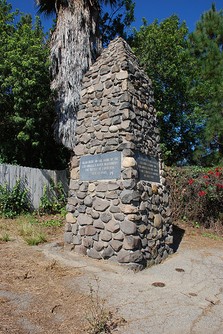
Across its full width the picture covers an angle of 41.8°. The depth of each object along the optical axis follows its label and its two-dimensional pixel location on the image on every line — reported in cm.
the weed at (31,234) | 625
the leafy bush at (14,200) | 822
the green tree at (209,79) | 1254
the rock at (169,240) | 606
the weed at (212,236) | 821
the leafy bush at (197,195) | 890
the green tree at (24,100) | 959
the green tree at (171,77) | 1329
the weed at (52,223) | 815
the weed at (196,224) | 902
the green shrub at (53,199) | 930
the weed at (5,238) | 627
